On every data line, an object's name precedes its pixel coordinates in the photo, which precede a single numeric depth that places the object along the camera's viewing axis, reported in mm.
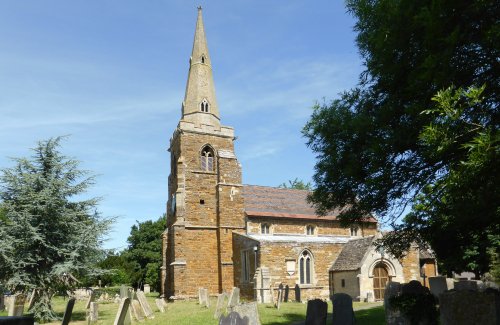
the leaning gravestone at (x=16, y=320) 3760
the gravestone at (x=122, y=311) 11586
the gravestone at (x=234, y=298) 15628
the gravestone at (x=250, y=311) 9609
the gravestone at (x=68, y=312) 11133
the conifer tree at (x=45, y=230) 18625
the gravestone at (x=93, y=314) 16155
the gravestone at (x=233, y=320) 8570
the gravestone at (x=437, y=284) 18469
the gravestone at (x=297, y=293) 23812
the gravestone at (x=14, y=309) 14148
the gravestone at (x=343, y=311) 10734
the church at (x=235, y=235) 25844
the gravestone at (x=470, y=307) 7965
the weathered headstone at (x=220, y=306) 15875
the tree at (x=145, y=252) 46781
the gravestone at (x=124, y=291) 22281
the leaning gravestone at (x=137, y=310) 16677
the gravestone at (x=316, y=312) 10336
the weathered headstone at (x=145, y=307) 17484
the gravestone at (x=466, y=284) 16847
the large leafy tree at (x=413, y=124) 7055
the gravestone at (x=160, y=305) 20217
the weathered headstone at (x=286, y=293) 23508
